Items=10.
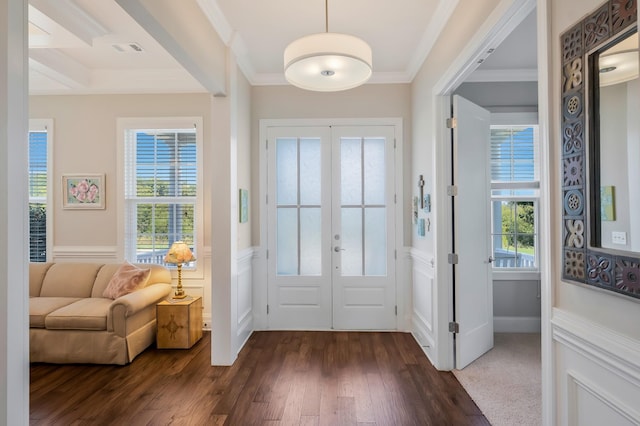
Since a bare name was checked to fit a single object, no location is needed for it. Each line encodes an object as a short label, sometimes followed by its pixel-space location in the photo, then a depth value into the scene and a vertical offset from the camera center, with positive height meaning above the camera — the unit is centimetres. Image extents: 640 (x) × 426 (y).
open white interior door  312 -14
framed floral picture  425 +34
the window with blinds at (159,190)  429 +34
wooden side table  360 -111
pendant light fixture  199 +94
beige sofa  324 -104
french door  418 -13
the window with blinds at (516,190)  405 +29
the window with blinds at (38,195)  434 +29
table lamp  379 -43
